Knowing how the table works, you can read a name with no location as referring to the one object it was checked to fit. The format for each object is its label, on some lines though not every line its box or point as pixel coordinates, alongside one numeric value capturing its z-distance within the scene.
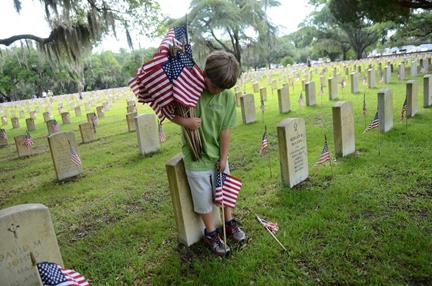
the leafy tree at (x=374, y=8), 9.70
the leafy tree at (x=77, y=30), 12.04
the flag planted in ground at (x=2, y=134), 10.41
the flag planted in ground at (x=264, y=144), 5.08
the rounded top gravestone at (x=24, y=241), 2.36
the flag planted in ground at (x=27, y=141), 8.40
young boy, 2.60
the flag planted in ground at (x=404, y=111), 6.48
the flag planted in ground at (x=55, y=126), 10.14
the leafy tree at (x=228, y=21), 26.12
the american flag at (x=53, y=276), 2.03
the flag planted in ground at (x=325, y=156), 4.44
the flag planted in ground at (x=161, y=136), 7.60
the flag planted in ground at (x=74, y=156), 6.02
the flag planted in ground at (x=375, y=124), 5.56
